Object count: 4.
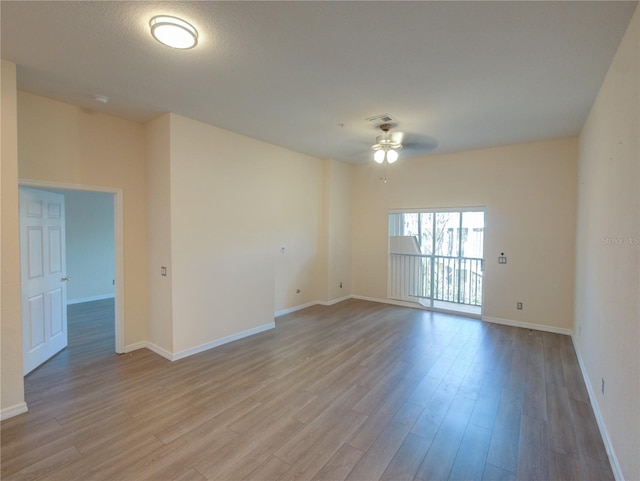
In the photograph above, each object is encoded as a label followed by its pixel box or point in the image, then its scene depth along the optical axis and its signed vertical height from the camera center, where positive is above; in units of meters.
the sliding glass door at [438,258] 5.49 -0.47
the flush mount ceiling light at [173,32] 1.95 +1.34
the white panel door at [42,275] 3.20 -0.52
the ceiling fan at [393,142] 3.97 +1.39
